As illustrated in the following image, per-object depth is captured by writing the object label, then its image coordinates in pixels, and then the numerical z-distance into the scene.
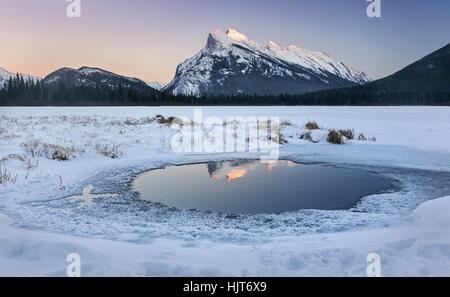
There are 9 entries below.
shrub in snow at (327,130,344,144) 19.61
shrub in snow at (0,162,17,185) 9.62
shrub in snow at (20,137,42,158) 13.91
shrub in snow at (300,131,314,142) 21.00
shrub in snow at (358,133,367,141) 20.84
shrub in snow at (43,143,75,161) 13.85
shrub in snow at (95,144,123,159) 15.38
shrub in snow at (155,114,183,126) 29.76
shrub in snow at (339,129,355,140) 21.12
